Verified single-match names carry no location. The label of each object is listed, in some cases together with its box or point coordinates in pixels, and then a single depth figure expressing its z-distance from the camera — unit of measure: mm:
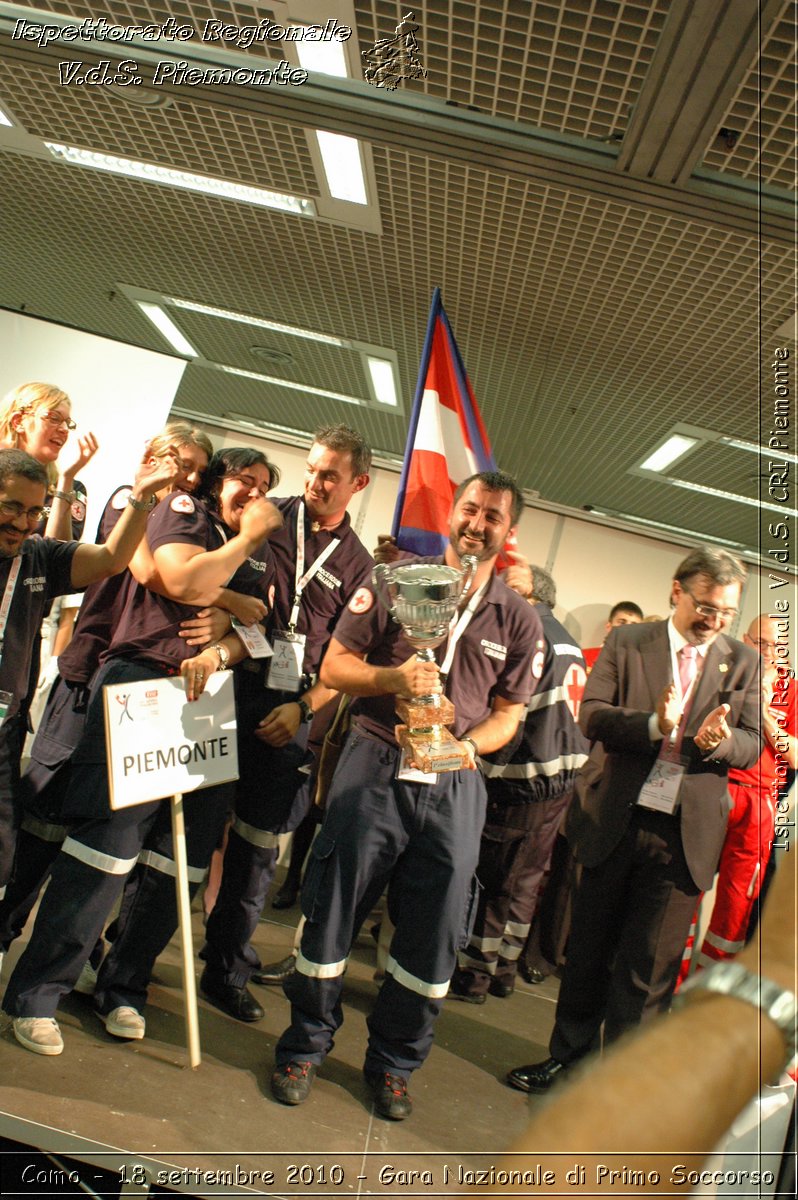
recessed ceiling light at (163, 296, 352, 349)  5238
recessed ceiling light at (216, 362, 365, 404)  6129
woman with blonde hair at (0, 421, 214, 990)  2531
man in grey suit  2596
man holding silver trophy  2232
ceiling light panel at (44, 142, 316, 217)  3869
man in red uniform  3342
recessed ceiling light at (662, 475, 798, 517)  6188
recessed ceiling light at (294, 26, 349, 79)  2826
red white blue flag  3244
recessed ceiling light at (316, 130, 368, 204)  3383
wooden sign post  2281
